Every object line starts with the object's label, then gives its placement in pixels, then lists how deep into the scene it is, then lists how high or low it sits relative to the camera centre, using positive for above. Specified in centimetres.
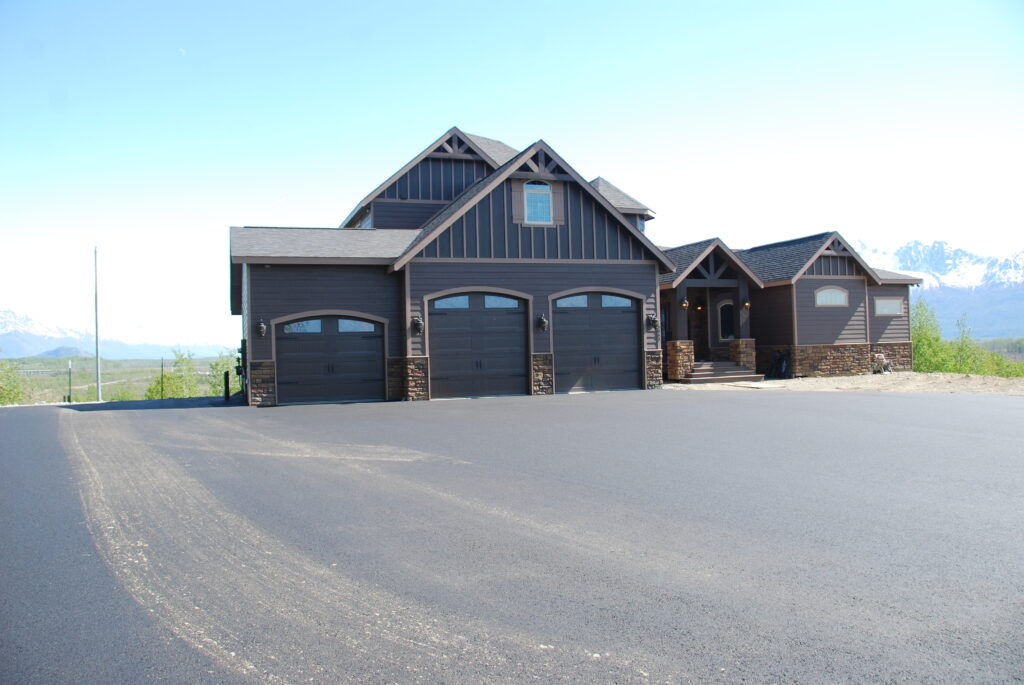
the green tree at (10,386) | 4125 -68
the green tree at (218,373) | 4890 -31
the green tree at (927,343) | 4522 +50
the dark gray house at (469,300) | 1909 +166
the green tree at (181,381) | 4268 -70
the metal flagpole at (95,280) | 3425 +411
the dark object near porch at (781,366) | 2728 -40
